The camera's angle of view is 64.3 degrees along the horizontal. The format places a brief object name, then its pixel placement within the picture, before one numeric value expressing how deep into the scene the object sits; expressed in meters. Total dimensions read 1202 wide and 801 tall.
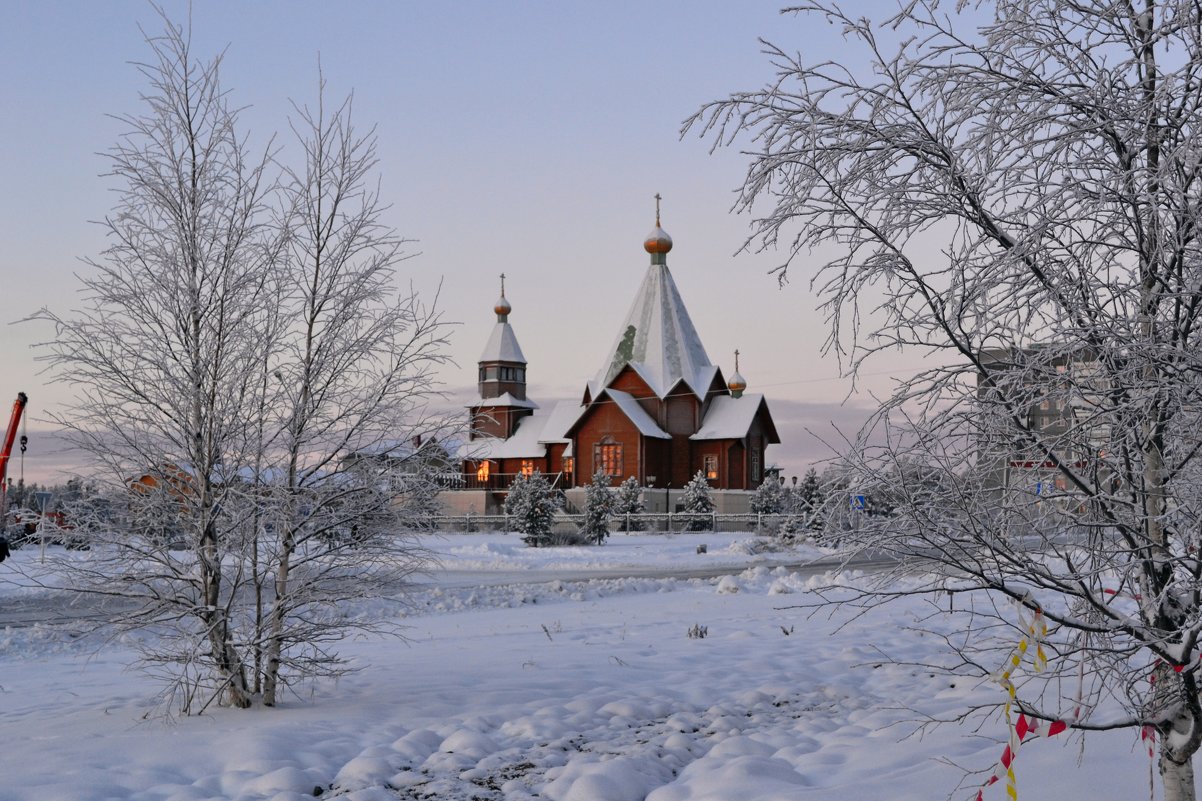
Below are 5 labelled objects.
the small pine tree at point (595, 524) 31.02
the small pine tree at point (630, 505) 39.12
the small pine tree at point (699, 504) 39.31
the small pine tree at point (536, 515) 30.80
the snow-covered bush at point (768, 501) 41.66
